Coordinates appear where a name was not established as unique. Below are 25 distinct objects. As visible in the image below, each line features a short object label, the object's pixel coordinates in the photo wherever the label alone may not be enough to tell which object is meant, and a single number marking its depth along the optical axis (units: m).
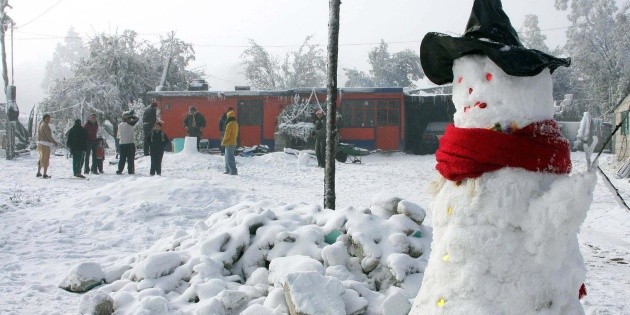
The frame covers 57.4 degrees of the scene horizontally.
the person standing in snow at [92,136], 14.31
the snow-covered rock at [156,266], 5.02
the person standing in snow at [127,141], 13.81
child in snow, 14.75
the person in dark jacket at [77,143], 13.43
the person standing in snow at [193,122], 18.27
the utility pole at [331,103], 7.27
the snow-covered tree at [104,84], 29.48
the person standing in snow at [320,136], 16.08
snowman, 2.07
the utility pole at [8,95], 20.73
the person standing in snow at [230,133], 13.27
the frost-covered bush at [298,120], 22.41
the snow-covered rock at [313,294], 3.95
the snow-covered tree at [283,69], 45.00
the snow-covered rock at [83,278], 5.24
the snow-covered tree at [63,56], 94.50
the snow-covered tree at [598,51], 35.72
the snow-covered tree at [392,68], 51.12
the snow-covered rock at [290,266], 4.65
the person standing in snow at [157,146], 13.47
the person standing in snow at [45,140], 13.49
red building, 23.81
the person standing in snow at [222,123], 18.33
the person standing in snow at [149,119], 15.47
